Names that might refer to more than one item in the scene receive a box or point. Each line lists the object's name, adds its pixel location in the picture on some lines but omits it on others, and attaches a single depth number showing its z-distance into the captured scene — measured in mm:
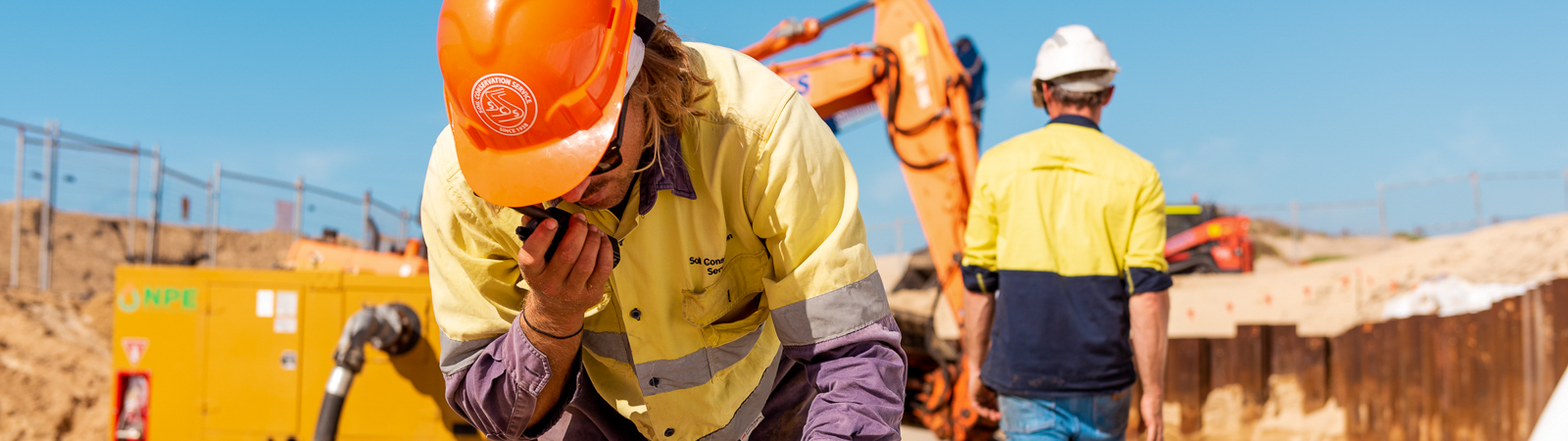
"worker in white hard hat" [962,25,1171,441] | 2727
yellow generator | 5477
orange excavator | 7309
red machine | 17875
